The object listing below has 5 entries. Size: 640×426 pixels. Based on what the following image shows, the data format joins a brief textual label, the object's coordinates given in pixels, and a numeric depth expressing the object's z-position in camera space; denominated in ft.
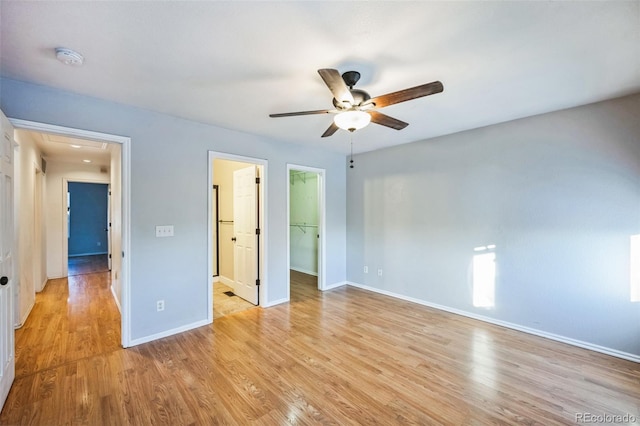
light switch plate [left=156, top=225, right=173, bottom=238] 9.86
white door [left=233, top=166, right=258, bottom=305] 13.46
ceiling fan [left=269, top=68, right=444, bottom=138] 5.84
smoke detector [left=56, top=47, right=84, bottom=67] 5.98
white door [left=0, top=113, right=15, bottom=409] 6.28
